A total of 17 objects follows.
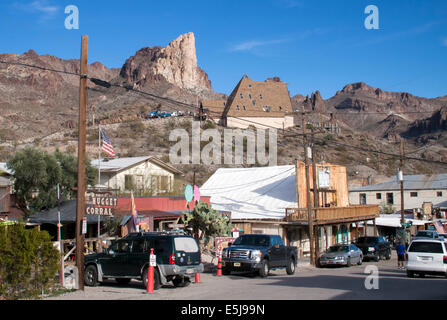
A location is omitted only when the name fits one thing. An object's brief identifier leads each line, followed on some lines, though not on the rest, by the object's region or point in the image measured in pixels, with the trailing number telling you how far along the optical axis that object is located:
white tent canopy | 36.06
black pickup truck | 20.62
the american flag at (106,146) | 27.23
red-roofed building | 26.77
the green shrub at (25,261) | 12.27
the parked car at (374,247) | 33.75
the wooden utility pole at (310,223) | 29.25
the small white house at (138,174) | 38.47
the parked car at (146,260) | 16.14
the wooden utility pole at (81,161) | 15.69
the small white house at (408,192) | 55.91
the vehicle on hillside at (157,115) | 97.00
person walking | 26.23
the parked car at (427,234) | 35.70
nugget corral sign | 20.08
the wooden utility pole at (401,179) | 40.22
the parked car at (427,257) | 20.00
